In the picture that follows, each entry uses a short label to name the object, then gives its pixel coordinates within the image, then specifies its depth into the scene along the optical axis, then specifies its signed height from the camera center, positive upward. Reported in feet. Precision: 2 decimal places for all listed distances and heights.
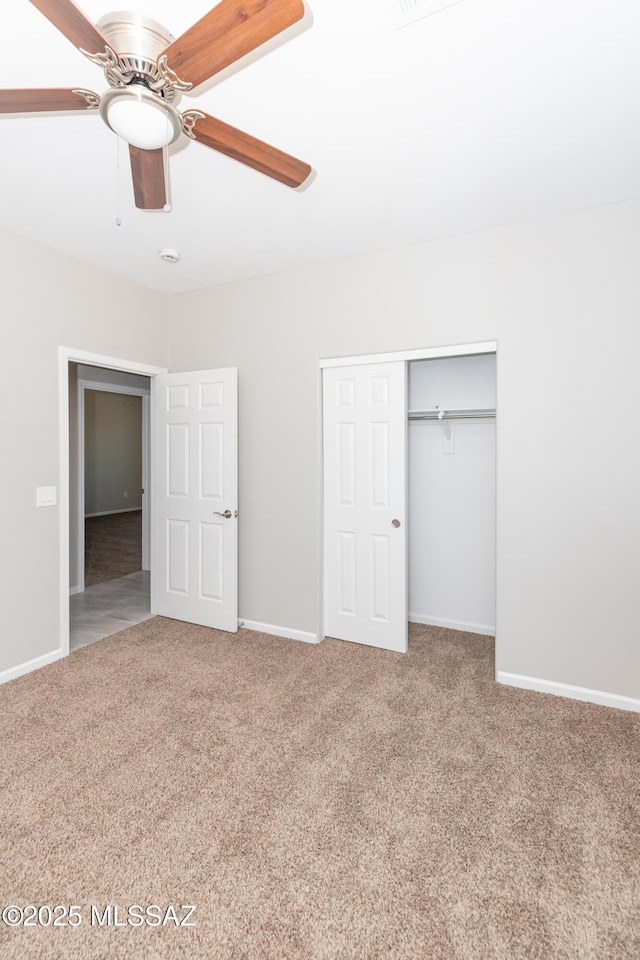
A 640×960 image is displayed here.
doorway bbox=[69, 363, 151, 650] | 14.24 -1.80
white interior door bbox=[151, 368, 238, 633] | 12.17 -0.64
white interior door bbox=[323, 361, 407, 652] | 11.01 -0.69
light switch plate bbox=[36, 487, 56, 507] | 10.30 -0.47
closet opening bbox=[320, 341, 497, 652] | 11.05 -0.53
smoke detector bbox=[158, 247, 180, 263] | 10.34 +4.77
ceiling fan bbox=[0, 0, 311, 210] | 3.69 +3.51
